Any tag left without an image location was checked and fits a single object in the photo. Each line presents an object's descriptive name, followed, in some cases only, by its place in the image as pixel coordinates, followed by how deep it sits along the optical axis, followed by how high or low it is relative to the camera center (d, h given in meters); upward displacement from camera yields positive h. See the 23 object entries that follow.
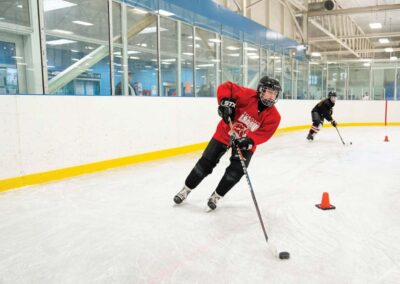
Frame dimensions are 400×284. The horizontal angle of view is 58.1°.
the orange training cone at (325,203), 2.75 -0.77
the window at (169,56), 6.41 +0.93
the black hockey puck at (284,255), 1.83 -0.77
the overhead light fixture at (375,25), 11.25 +2.40
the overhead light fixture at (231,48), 7.92 +1.27
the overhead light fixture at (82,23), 6.22 +1.45
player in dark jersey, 7.29 -0.24
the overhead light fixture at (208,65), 7.61 +0.84
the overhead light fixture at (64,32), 5.39 +1.13
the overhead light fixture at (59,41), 4.65 +0.94
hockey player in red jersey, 2.46 -0.16
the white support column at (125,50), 5.68 +0.94
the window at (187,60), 6.80 +0.87
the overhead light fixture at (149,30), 5.87 +1.25
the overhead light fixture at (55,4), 5.23 +1.61
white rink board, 3.44 -0.27
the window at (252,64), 8.88 +0.99
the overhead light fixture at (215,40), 7.48 +1.33
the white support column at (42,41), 3.84 +0.71
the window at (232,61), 7.88 +0.99
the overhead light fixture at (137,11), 5.49 +1.46
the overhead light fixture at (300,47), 11.34 +1.76
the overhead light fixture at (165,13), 5.82 +1.50
